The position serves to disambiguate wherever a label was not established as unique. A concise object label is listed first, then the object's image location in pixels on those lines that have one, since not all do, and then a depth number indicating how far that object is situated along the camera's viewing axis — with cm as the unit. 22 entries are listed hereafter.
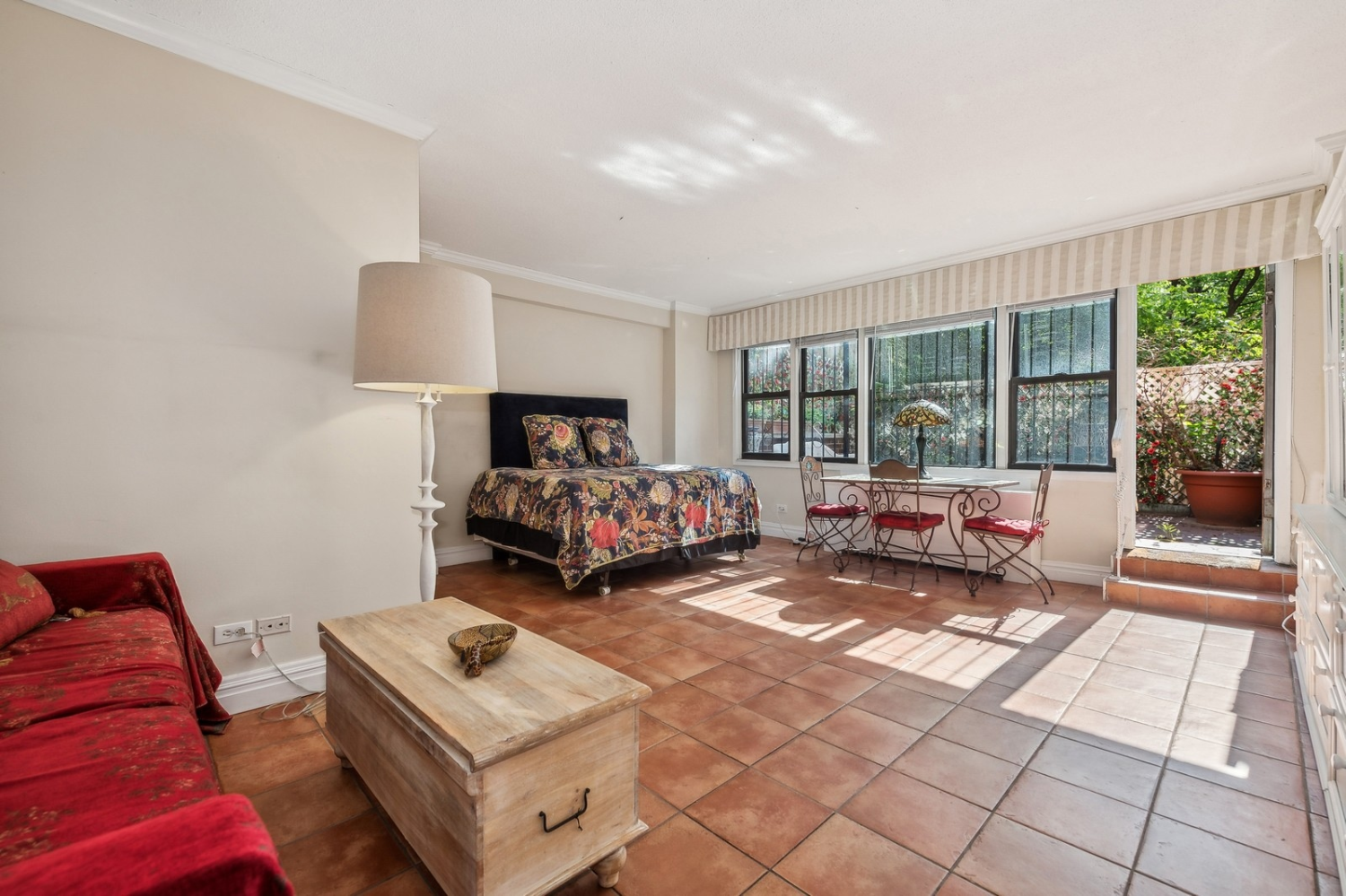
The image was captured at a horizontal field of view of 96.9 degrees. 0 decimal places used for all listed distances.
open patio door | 361
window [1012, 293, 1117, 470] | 426
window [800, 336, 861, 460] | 583
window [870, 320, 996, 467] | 491
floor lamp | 212
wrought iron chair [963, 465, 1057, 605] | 388
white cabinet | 152
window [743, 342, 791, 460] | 641
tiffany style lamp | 442
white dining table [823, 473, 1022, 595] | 423
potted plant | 555
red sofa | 62
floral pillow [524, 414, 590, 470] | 500
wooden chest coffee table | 120
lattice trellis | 571
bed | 394
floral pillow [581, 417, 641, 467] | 535
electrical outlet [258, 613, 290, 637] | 237
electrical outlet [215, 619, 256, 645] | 227
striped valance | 339
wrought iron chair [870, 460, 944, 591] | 423
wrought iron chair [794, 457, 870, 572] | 484
